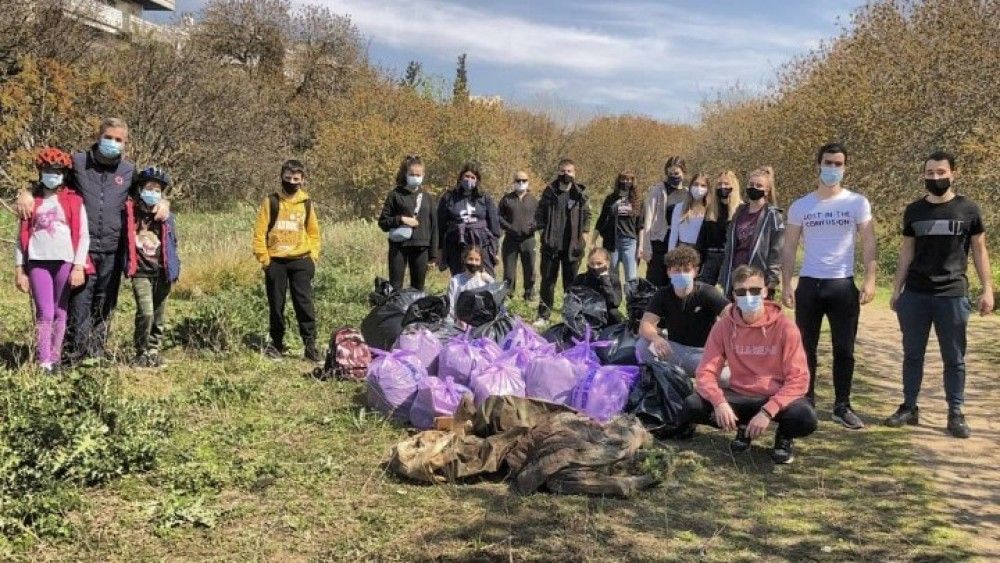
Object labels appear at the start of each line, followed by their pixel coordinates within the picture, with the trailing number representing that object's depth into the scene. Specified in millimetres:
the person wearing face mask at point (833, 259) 4883
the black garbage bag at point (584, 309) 6277
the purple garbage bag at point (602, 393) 4766
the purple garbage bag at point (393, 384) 4888
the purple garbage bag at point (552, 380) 4918
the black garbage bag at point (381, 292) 6746
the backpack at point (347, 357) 5750
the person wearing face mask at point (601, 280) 6711
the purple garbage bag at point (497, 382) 4816
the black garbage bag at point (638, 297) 6129
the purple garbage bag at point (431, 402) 4727
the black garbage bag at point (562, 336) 6105
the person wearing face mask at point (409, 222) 7473
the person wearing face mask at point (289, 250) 6137
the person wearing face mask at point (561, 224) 8766
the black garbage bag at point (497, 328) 5902
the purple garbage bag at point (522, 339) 5545
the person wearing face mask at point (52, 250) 5043
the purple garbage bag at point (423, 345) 5457
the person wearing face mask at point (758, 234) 5574
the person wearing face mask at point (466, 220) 8070
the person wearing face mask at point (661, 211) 7852
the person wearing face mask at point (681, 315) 5164
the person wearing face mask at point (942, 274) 4773
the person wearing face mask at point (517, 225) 9070
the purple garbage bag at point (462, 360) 5152
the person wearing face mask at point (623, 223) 8711
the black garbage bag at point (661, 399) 4777
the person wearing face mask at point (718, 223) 6312
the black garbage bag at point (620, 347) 5625
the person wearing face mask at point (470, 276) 6787
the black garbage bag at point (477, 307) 6266
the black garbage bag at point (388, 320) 6383
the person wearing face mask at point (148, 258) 5664
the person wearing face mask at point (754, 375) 4316
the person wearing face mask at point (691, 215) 6883
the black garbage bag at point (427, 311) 6242
